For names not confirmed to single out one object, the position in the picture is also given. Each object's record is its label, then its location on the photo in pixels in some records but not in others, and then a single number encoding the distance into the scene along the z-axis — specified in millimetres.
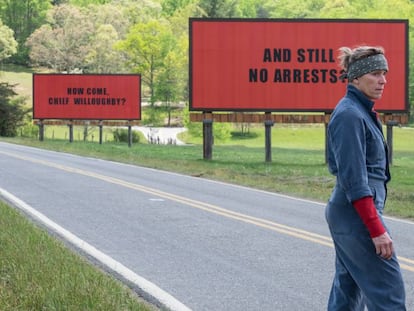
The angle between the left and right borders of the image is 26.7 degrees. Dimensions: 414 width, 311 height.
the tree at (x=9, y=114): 73500
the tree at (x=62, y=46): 101500
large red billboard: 32906
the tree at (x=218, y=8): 111750
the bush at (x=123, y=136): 71275
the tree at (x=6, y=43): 134250
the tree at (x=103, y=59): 100250
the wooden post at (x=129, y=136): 54878
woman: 4676
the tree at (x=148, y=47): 90250
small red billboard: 54125
